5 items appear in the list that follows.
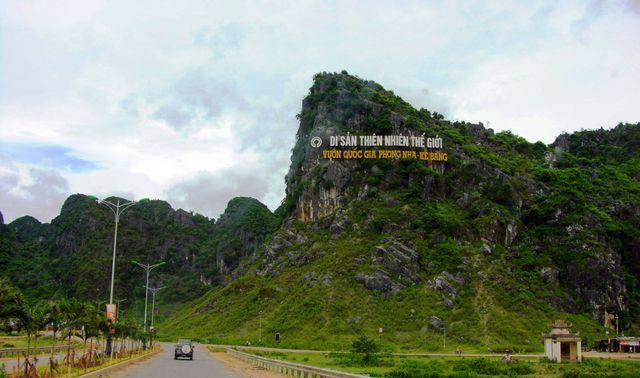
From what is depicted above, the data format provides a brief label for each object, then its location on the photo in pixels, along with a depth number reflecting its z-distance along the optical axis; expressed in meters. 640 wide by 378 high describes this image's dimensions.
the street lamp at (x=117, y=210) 46.03
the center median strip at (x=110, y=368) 31.79
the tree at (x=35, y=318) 24.89
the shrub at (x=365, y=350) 55.59
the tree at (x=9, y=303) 21.77
